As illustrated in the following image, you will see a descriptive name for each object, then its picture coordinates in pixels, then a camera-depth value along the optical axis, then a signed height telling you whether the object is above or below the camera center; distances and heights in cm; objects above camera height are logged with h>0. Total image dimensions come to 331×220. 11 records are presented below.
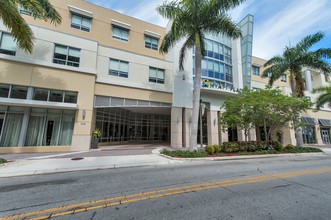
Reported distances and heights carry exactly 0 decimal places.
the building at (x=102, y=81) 1291 +523
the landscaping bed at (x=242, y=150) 1188 -117
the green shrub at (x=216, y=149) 1283 -107
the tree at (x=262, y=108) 1375 +258
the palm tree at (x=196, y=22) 1201 +901
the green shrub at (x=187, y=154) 1144 -137
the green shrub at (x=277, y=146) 1559 -84
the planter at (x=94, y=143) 1541 -106
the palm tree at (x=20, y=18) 850 +633
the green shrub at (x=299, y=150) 1563 -121
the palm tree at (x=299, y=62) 1744 +879
